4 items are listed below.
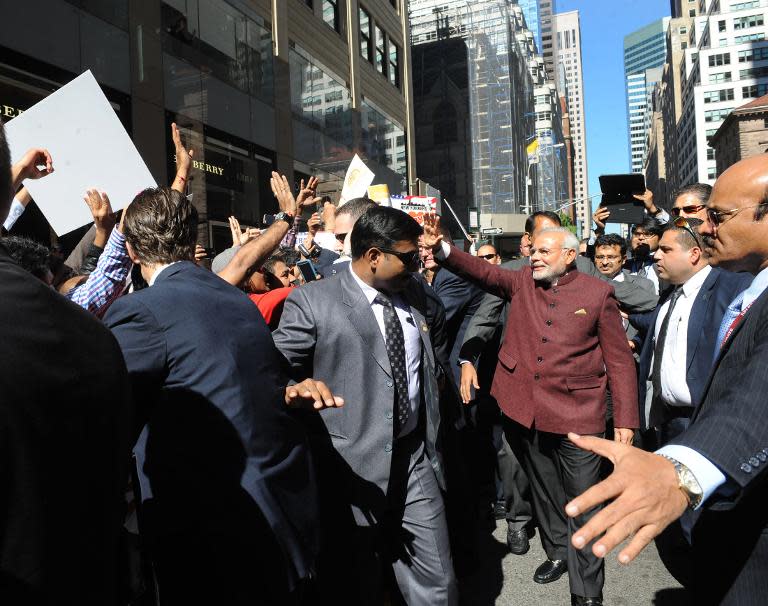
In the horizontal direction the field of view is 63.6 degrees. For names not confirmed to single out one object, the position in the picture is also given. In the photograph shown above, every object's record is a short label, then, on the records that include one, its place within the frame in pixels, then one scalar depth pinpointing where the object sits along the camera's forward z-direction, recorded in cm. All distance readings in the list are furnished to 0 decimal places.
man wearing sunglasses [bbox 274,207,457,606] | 302
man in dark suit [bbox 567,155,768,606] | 131
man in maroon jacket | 399
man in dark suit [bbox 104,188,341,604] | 208
